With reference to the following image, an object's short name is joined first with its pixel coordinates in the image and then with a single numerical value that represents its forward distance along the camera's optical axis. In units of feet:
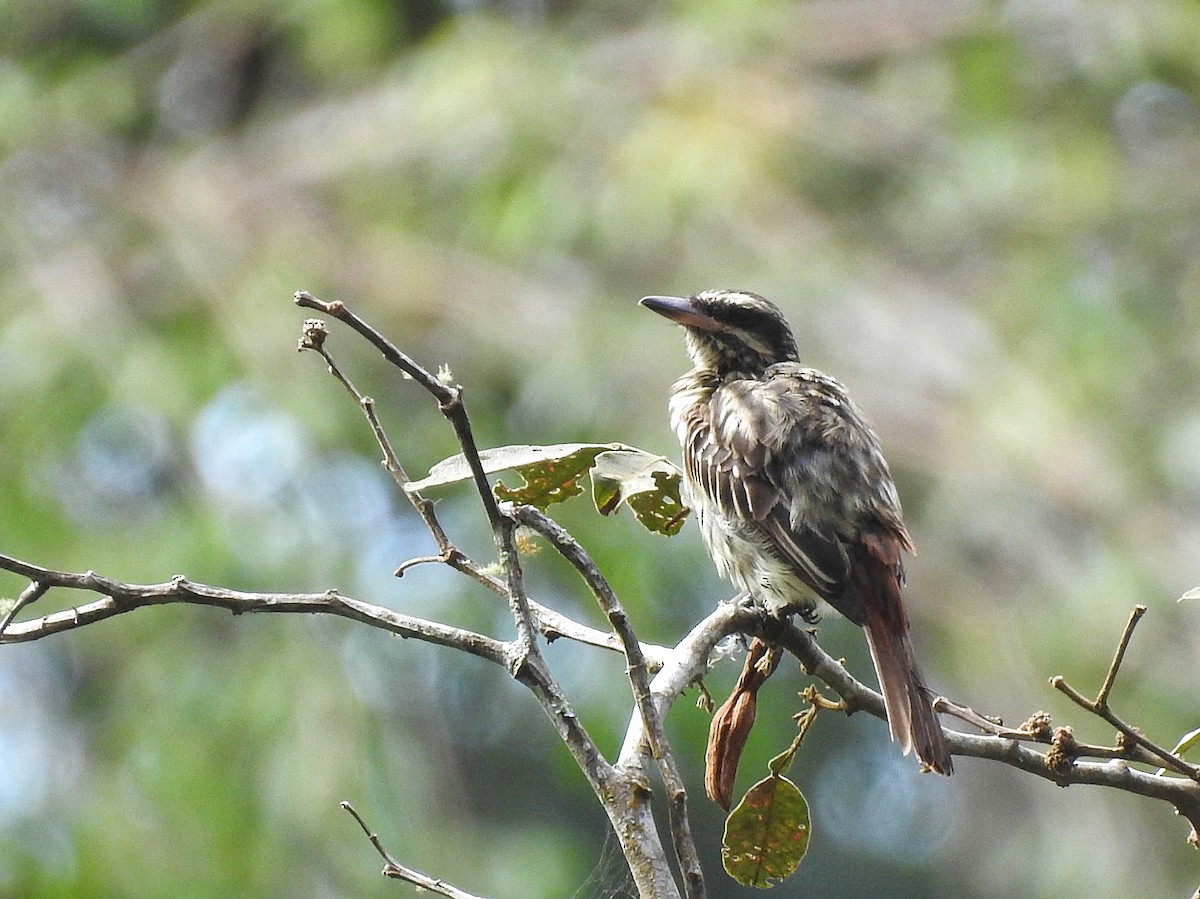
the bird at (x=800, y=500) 22.06
